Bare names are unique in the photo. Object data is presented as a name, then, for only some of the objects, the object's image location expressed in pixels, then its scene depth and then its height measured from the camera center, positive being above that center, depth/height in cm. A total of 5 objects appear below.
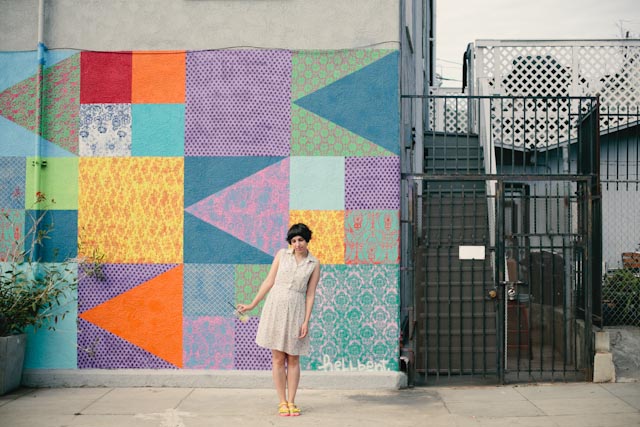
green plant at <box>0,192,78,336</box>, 790 -30
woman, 651 -58
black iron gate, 795 -56
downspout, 799 +139
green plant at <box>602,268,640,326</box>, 1042 -75
